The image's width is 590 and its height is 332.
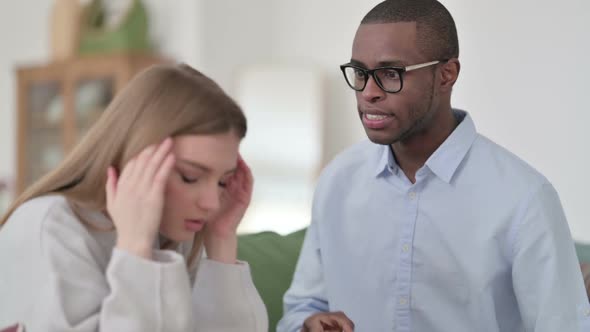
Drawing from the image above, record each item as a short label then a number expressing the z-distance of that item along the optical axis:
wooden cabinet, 7.02
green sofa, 3.34
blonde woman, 2.69
